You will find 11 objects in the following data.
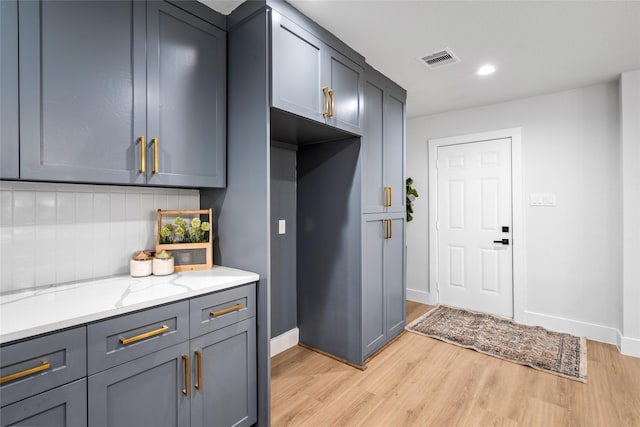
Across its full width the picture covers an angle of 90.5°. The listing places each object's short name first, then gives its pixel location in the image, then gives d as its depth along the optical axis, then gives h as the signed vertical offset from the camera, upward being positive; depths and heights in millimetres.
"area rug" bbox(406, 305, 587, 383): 2574 -1192
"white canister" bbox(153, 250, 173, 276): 1761 -269
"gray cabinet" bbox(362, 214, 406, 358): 2574 -580
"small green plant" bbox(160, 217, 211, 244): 1894 -95
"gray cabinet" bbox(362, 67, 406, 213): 2592 +614
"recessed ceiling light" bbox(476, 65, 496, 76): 2695 +1250
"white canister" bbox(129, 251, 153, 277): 1738 -268
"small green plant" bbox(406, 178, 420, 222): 4156 +207
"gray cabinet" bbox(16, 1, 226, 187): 1307 +592
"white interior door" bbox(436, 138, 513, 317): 3547 -140
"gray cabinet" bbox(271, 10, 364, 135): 1788 +876
